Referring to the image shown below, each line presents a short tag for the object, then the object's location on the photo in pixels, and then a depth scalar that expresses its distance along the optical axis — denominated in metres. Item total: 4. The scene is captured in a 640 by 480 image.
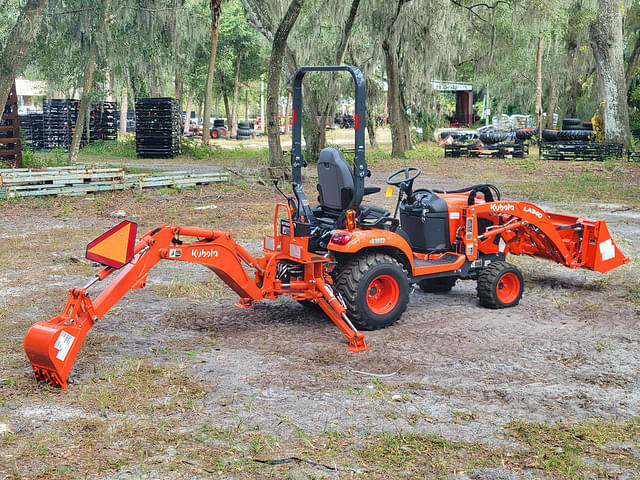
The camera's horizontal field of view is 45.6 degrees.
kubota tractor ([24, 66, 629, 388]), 5.69
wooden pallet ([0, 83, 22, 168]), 20.42
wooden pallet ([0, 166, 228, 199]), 15.73
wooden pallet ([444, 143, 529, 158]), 27.48
